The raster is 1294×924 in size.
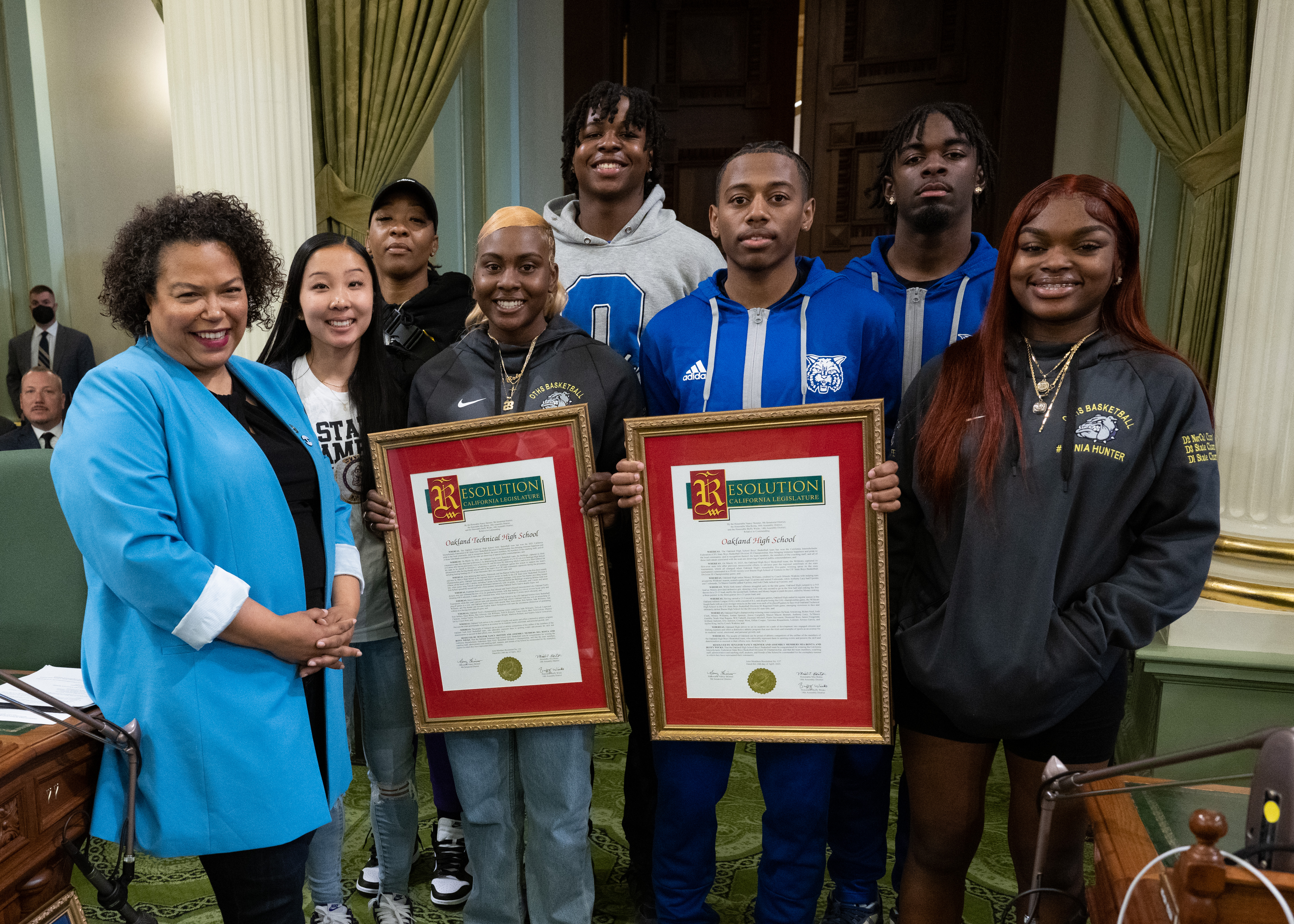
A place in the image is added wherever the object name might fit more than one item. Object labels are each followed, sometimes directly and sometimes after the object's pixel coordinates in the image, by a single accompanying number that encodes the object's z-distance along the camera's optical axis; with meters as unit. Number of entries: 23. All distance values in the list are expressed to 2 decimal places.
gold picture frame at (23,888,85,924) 1.39
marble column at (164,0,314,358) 3.26
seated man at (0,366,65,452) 4.40
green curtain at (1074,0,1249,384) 3.49
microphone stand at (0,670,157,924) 1.35
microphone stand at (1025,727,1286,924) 1.14
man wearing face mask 5.37
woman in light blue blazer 1.35
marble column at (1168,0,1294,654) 2.66
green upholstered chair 2.10
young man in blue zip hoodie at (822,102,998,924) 2.12
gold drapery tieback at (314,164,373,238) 4.15
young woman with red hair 1.56
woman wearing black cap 2.42
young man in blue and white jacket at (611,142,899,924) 1.90
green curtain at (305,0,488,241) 4.05
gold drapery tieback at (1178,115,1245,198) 3.53
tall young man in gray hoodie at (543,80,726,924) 2.30
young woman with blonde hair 1.90
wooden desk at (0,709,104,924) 1.30
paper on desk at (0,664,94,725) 1.45
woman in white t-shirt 1.99
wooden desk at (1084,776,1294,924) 0.89
